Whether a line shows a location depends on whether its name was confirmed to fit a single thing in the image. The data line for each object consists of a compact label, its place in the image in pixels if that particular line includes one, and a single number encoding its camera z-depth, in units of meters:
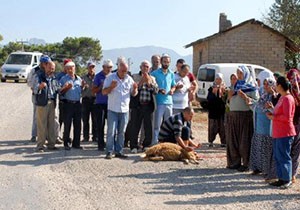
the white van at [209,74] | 22.53
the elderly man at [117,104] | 9.80
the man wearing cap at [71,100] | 10.59
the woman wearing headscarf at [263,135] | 8.34
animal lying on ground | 9.63
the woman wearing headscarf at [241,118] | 9.00
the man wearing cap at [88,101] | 11.56
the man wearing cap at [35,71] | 10.64
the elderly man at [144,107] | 10.51
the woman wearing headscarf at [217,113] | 12.40
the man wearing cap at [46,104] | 10.44
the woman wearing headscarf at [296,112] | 7.96
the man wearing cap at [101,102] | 10.69
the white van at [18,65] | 30.55
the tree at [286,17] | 45.25
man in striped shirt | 9.84
